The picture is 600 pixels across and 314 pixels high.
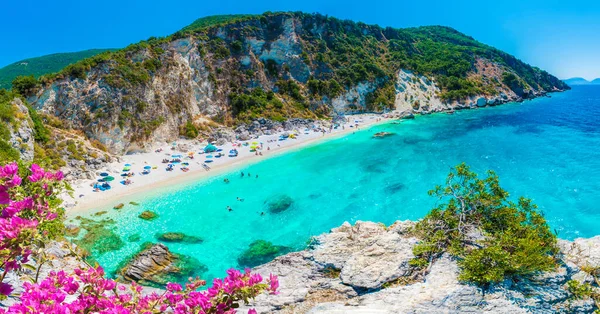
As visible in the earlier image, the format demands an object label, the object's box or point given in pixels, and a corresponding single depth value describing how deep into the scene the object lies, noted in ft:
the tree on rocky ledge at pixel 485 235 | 33.45
